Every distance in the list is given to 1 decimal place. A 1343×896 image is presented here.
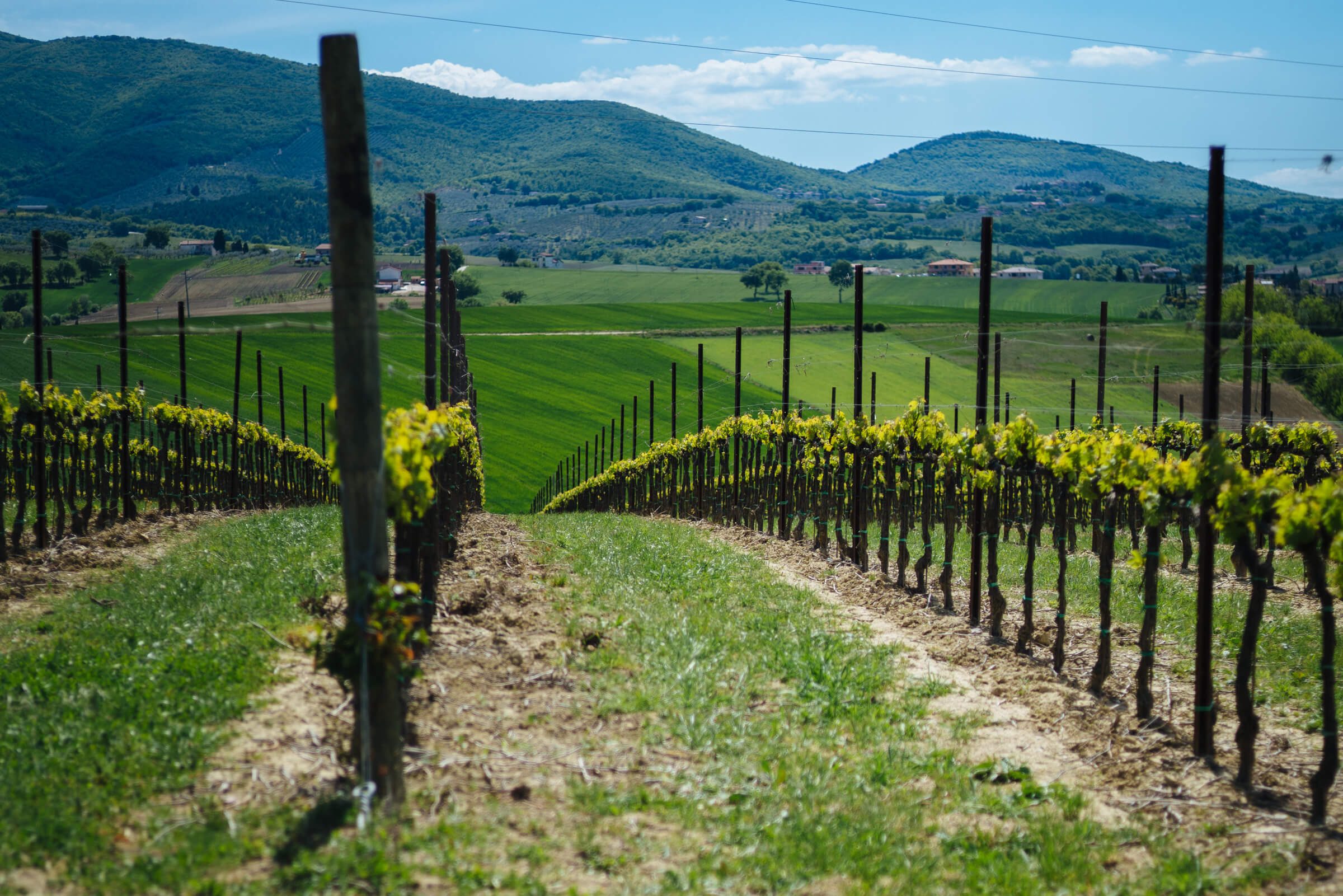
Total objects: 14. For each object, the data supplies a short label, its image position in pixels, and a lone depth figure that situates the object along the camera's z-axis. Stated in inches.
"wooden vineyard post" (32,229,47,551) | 601.9
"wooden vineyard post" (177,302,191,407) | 865.5
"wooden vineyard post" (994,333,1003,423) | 775.7
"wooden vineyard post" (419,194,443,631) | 384.5
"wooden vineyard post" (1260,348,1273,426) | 819.0
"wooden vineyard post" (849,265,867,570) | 608.4
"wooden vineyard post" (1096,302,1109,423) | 721.6
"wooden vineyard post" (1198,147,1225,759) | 295.6
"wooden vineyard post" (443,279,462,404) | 775.1
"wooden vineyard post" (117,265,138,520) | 741.9
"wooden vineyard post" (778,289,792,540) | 766.5
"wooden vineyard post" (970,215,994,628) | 460.4
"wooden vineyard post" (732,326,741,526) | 949.2
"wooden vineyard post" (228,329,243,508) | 936.3
